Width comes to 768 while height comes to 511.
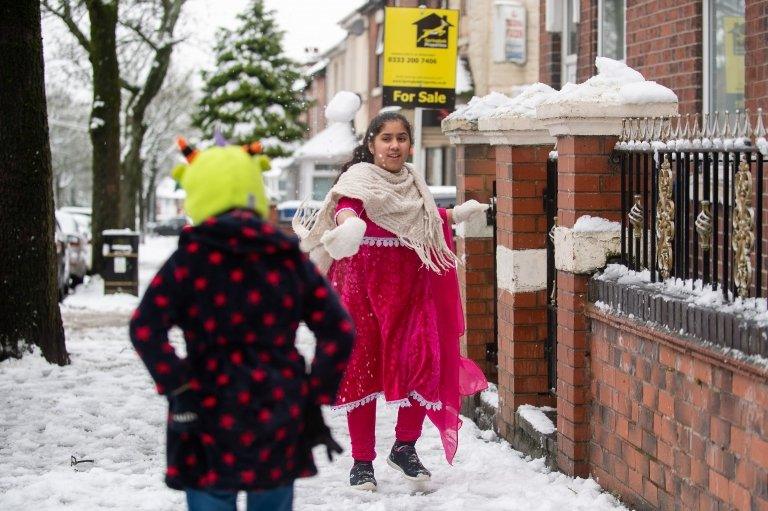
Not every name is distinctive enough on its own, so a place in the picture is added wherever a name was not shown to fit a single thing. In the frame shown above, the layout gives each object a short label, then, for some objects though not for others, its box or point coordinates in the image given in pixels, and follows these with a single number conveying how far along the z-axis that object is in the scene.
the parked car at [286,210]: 36.92
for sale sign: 13.83
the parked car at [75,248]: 22.91
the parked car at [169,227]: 75.50
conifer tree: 54.38
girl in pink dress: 6.41
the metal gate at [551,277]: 6.96
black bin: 19.97
